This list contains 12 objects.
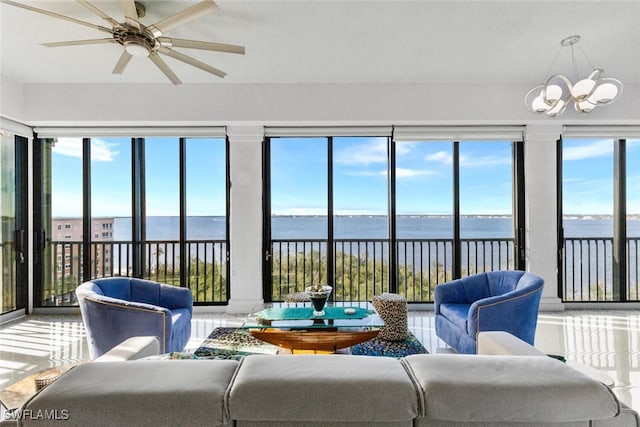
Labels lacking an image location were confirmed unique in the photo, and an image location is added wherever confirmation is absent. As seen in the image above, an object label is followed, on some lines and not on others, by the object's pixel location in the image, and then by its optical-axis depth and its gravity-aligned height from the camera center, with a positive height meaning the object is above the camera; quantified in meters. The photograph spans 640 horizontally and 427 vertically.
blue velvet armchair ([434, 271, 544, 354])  2.79 -0.83
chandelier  2.92 +1.08
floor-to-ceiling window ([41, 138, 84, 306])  4.61 +0.04
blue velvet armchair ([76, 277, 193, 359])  2.69 -0.82
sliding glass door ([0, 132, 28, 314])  4.18 -0.05
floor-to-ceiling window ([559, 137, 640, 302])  4.68 +0.16
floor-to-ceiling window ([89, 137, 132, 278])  4.65 +0.17
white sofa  0.95 -0.52
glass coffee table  2.64 -0.89
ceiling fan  2.18 +1.31
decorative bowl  2.94 -0.70
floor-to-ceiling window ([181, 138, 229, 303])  4.71 +0.08
